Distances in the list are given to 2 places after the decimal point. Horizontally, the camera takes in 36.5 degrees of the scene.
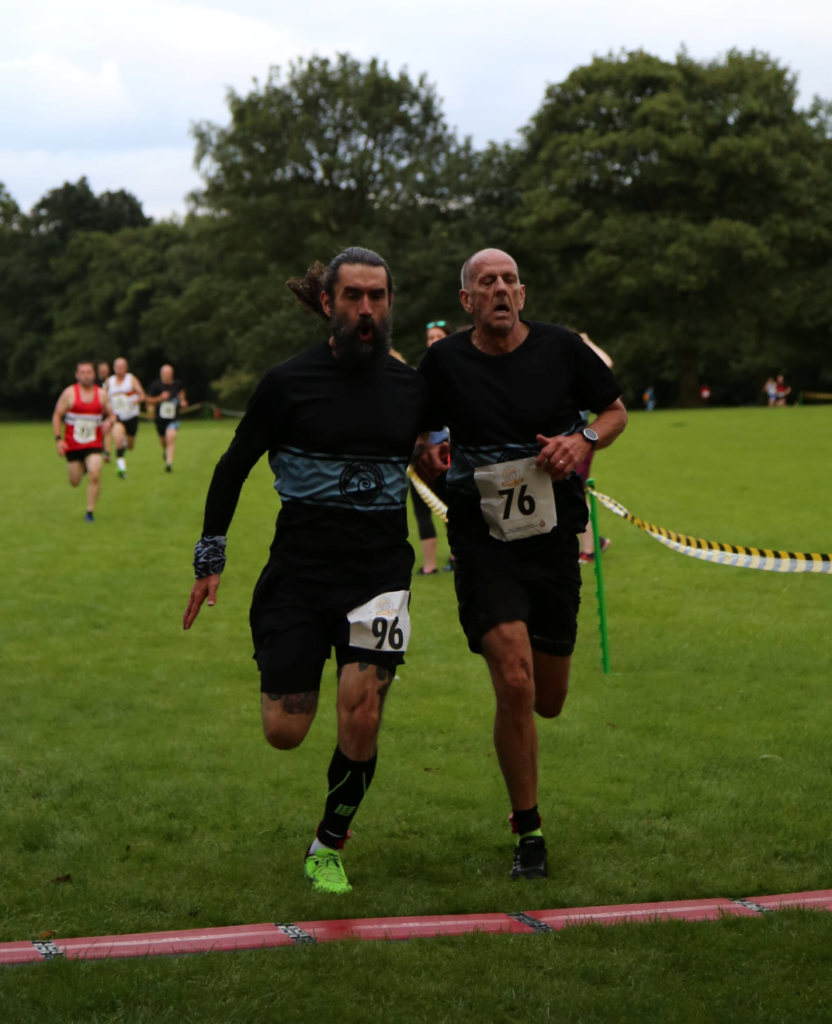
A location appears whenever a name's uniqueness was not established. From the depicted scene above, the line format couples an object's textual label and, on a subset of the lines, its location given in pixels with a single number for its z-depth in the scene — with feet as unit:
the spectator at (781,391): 179.63
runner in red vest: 54.70
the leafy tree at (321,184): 185.26
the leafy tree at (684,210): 168.14
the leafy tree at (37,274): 255.70
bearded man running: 15.46
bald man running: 16.46
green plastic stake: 27.20
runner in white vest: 81.25
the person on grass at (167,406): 78.07
